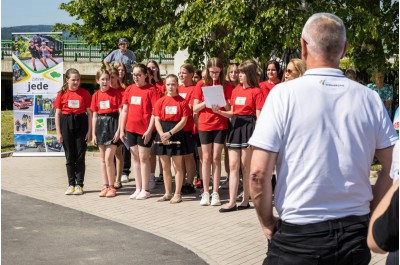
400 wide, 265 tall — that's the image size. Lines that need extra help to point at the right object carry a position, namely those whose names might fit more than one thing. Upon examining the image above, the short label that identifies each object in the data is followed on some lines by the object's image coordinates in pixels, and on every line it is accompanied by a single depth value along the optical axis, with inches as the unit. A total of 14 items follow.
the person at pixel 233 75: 454.0
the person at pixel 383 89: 585.3
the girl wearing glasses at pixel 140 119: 467.5
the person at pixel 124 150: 506.0
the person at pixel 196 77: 506.3
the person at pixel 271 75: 445.1
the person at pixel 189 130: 460.8
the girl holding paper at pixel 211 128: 438.6
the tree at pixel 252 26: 622.8
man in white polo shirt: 146.7
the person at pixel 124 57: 639.1
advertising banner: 724.7
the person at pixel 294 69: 332.8
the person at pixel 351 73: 564.7
